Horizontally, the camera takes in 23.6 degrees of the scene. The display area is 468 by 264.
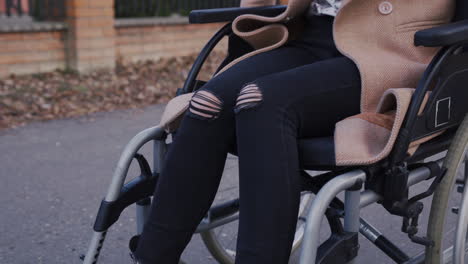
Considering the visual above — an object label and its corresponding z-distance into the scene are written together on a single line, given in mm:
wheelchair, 2132
